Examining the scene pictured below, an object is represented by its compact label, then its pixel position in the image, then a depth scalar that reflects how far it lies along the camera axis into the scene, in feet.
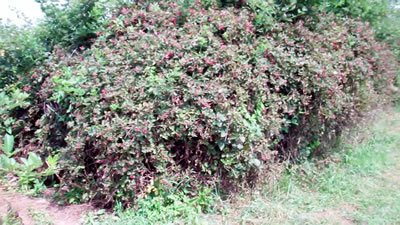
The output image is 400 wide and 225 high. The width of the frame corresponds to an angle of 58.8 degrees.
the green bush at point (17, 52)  13.89
